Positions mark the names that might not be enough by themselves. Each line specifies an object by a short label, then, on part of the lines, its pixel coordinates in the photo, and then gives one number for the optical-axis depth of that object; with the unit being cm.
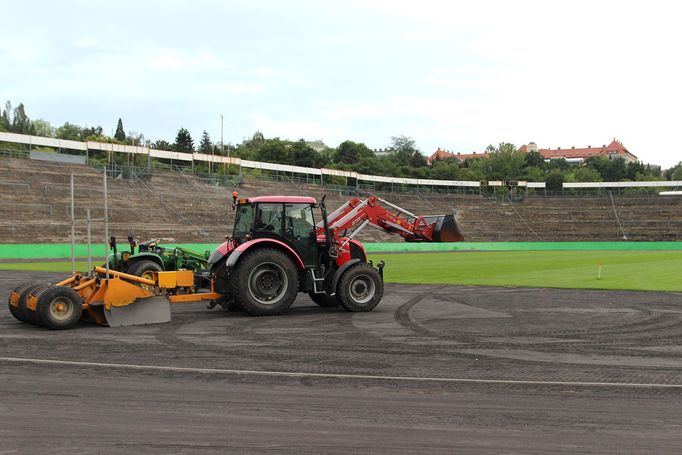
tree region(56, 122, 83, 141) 13112
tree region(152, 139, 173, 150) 11477
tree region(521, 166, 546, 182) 14806
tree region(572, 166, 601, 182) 14938
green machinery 1861
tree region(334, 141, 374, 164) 13300
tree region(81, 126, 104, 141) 14012
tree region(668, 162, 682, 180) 17394
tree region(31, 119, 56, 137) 13794
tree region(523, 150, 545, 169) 17300
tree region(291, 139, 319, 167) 11350
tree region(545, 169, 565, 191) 10607
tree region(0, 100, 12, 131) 15245
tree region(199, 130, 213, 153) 13288
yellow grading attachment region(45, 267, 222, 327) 1248
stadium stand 5075
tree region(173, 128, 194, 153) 12274
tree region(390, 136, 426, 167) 14138
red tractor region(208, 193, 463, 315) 1388
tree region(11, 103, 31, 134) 15075
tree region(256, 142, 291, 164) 11469
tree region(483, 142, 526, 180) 15888
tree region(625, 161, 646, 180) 16038
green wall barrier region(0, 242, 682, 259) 4100
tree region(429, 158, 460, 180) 12300
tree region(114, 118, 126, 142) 13648
